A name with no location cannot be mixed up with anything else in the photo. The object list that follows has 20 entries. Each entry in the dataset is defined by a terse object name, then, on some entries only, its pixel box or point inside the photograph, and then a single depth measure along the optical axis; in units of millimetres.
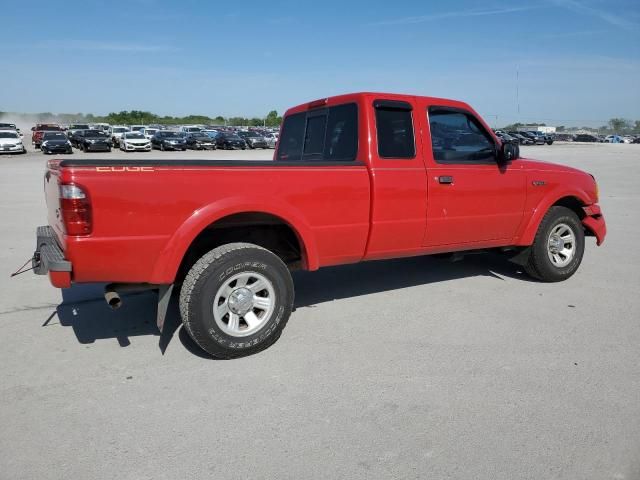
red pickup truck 3301
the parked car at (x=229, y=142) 40031
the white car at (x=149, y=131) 44491
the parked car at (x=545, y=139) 59175
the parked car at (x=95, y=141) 32844
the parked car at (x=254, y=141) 41125
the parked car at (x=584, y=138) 84188
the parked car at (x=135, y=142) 33594
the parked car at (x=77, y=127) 47606
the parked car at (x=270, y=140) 42031
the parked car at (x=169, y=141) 35656
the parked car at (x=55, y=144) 30719
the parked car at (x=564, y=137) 83912
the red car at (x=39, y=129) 37197
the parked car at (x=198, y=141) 37531
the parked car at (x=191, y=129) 40475
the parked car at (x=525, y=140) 56844
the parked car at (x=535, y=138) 57997
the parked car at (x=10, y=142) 30797
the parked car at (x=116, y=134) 38634
